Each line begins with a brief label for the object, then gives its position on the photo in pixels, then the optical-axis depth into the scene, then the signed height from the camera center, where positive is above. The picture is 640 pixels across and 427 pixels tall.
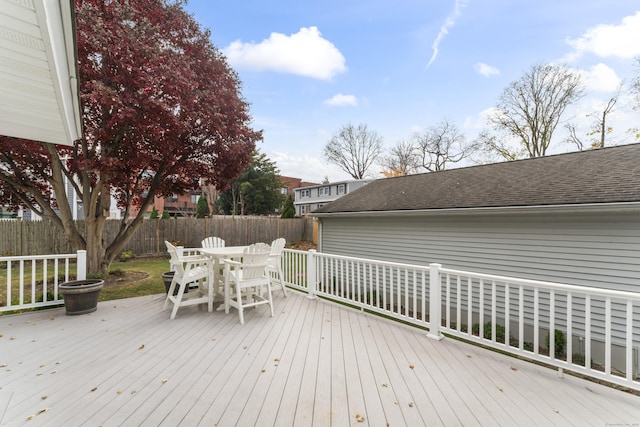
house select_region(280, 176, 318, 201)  37.91 +4.94
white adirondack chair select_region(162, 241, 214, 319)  4.07 -0.91
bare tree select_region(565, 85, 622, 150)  15.04 +5.39
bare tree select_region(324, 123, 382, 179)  29.19 +7.36
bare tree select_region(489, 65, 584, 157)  16.45 +7.16
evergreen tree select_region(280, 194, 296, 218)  18.27 +0.46
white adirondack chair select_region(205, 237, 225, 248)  6.00 -0.58
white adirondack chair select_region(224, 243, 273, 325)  4.04 -0.87
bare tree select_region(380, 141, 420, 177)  26.44 +5.69
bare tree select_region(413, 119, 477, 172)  23.95 +6.43
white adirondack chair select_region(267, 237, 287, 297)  5.19 -0.82
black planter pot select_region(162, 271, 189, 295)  4.92 -1.11
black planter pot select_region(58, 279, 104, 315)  4.07 -1.20
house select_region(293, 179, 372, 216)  26.34 +2.49
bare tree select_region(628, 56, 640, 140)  13.19 +6.33
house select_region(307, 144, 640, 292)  4.57 -0.05
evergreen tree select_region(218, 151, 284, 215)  24.58 +2.24
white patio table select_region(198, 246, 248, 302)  4.39 -0.63
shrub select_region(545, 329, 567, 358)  4.73 -2.16
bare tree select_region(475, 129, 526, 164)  18.64 +4.83
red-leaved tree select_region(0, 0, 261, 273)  5.08 +1.92
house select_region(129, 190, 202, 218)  29.56 +1.35
